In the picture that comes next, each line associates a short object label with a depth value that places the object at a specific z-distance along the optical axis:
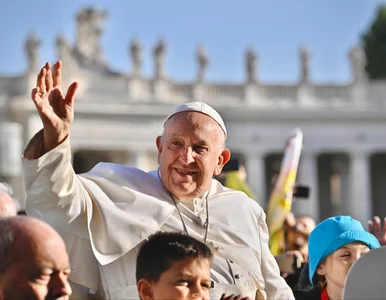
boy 7.81
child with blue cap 10.95
